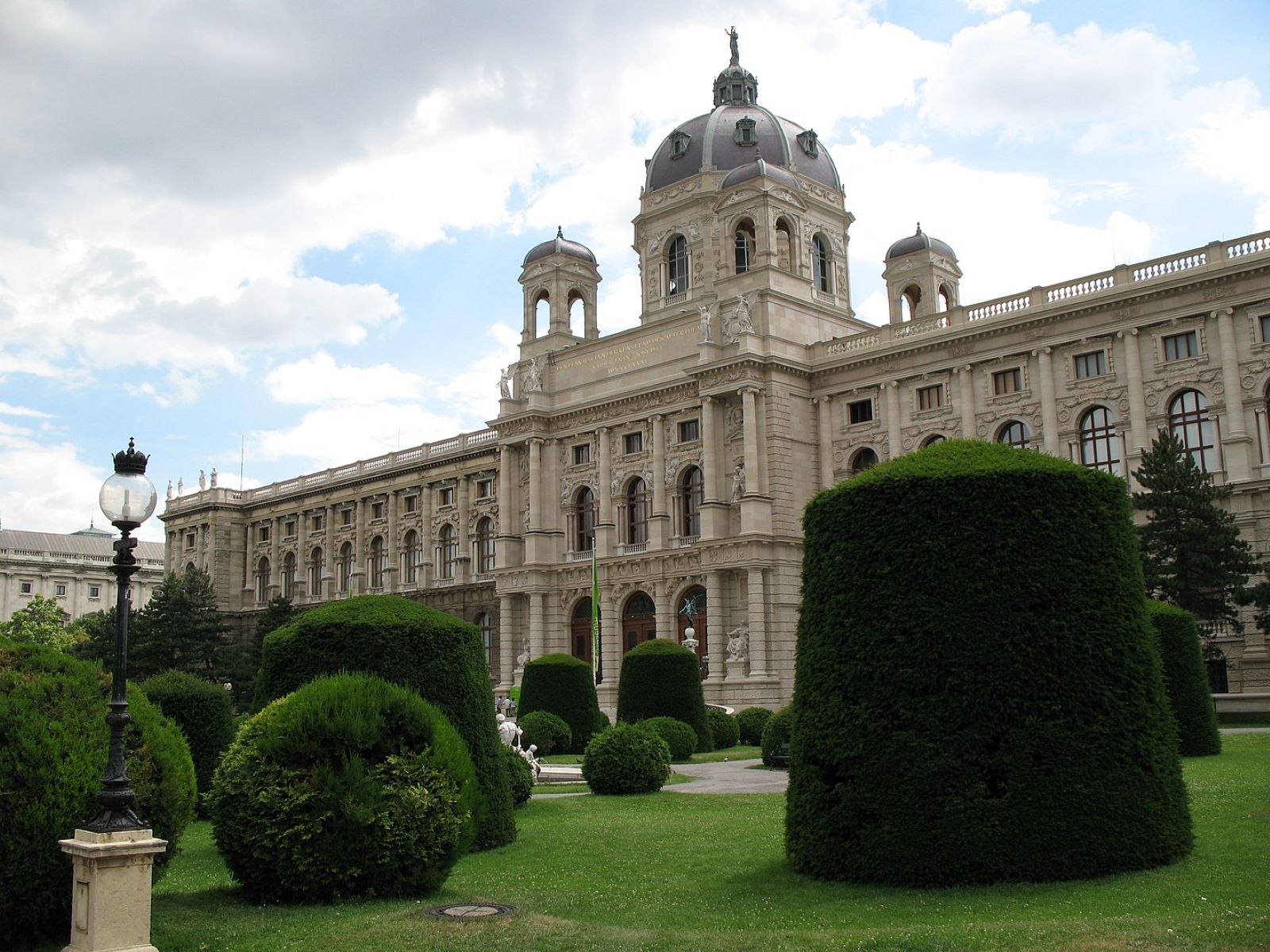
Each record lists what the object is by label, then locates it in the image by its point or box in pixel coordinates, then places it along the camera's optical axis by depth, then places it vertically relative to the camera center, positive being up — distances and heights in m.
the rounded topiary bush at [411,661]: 15.85 +0.29
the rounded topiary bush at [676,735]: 31.97 -1.51
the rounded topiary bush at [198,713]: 21.94 -0.45
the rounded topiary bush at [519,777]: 20.70 -1.60
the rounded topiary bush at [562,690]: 36.09 -0.33
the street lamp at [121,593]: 10.41 +0.86
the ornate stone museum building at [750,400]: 44.47 +11.26
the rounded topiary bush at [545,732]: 33.22 -1.41
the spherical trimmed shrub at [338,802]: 12.74 -1.20
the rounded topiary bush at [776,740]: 29.17 -1.55
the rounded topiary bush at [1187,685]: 25.83 -0.43
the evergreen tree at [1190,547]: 37.41 +3.49
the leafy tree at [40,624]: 57.69 +3.20
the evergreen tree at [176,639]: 67.06 +2.64
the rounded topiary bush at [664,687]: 35.03 -0.29
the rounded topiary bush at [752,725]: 40.03 -1.61
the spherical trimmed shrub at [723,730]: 38.06 -1.67
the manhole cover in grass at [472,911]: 11.91 -2.21
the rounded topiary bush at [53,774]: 10.75 -0.75
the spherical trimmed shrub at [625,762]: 23.83 -1.61
